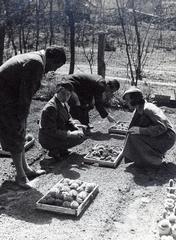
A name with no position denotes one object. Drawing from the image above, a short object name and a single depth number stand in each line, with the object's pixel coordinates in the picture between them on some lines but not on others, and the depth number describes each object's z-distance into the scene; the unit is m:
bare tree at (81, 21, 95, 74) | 16.56
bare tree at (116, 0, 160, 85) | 10.10
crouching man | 6.11
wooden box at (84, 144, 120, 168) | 6.05
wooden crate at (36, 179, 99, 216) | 4.53
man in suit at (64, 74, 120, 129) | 7.36
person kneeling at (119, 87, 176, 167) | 5.86
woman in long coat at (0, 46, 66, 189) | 4.85
